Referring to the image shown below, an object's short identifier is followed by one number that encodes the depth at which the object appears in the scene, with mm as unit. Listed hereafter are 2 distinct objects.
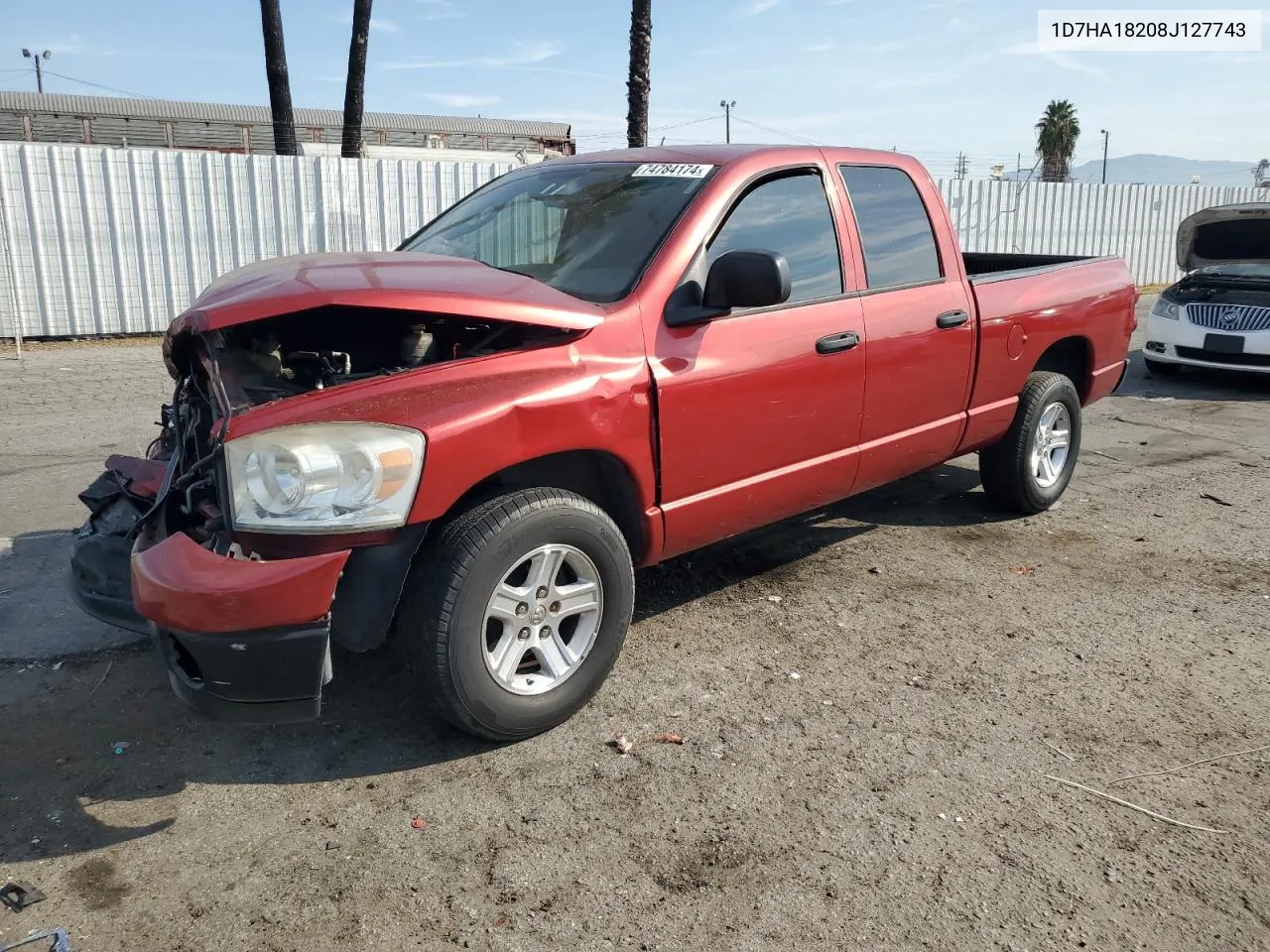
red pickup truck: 2738
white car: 9383
